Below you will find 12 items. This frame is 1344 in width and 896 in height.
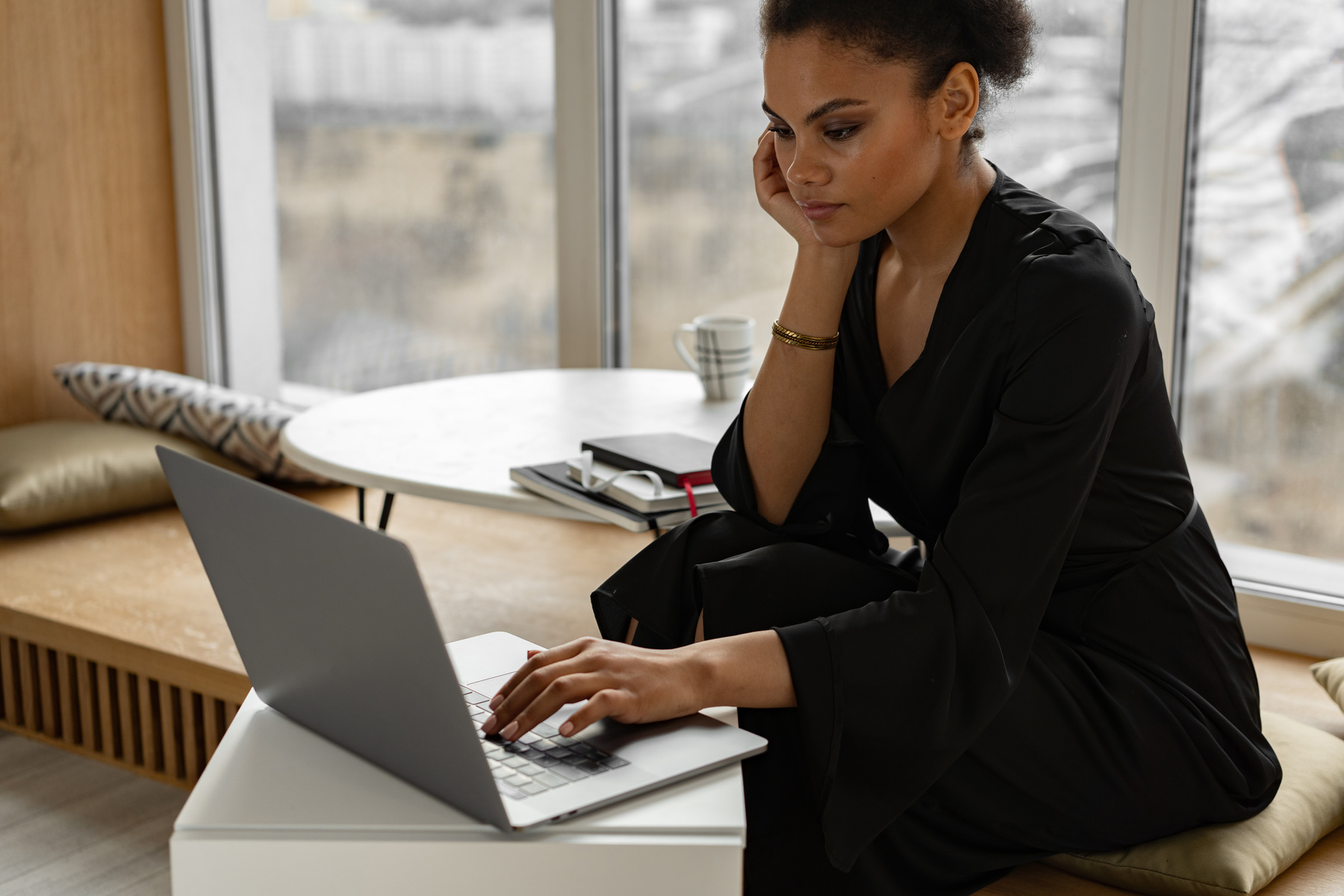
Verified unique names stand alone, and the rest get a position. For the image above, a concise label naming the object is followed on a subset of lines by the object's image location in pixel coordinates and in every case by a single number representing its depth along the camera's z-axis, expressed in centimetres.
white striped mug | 187
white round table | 148
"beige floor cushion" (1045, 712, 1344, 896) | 107
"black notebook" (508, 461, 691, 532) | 131
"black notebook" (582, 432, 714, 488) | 138
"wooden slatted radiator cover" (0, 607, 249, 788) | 177
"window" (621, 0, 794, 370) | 236
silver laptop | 69
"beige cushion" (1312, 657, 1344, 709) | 152
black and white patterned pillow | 252
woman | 91
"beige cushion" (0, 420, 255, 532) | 230
